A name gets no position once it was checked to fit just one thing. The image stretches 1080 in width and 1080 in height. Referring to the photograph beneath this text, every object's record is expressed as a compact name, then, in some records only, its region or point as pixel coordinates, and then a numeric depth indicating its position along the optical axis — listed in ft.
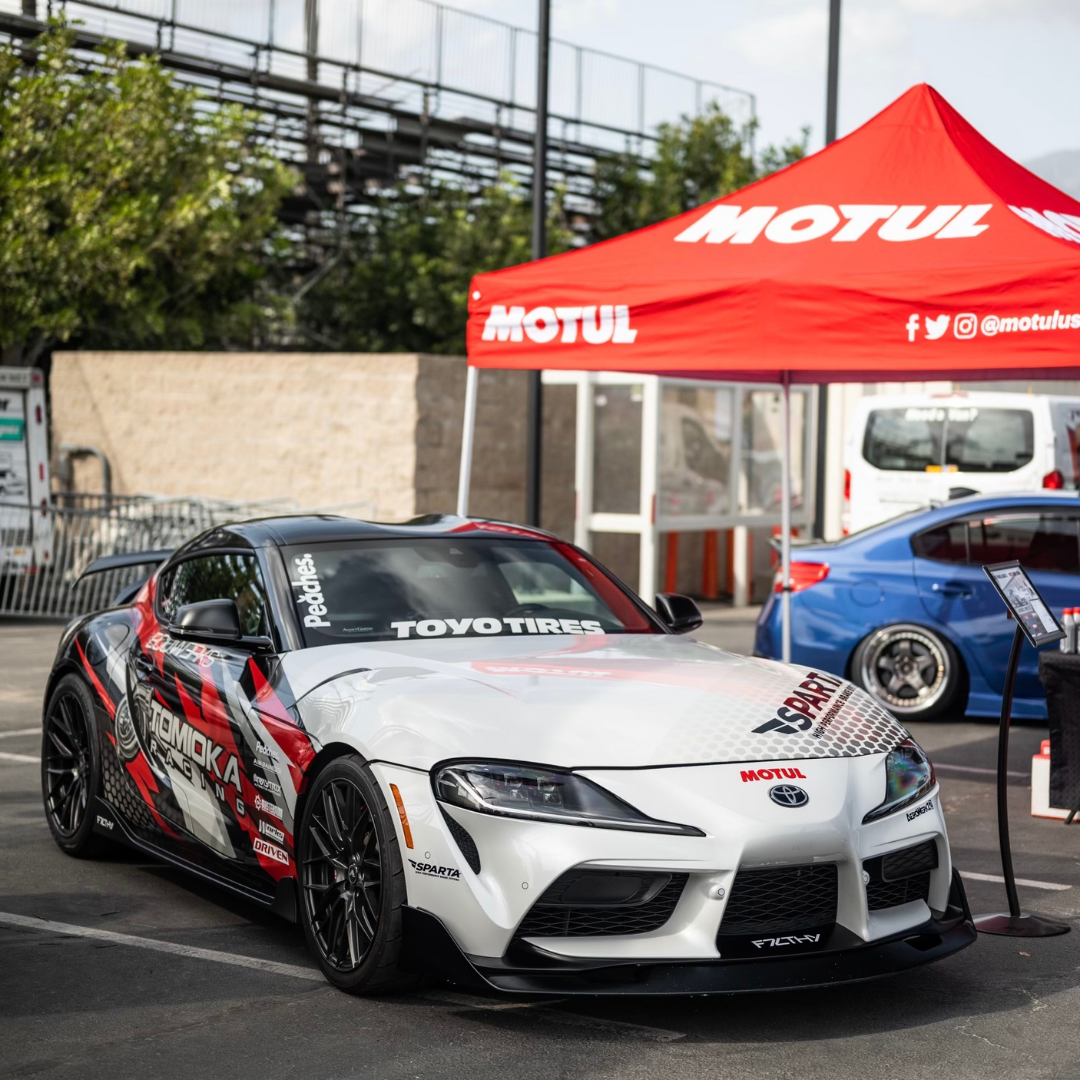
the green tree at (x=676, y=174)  102.32
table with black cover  23.73
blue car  32.94
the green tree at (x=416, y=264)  91.61
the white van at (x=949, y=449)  48.65
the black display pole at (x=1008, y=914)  17.67
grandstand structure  87.76
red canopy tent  23.94
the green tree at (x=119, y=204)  66.59
